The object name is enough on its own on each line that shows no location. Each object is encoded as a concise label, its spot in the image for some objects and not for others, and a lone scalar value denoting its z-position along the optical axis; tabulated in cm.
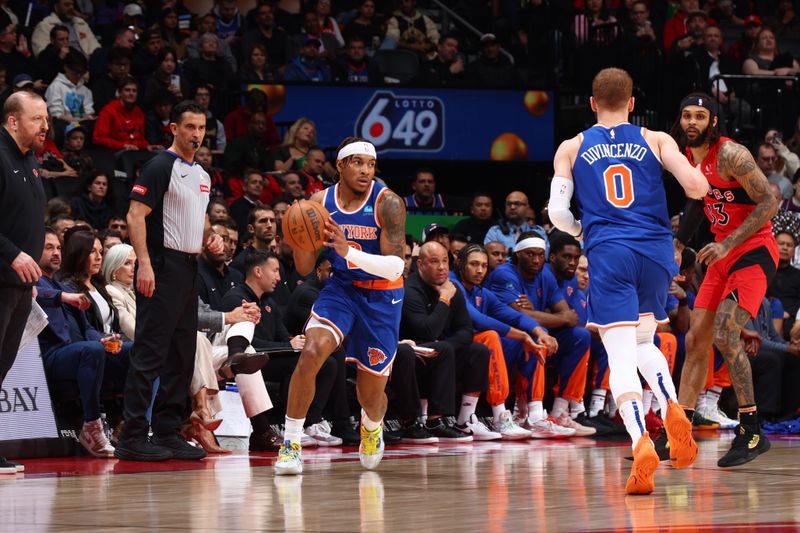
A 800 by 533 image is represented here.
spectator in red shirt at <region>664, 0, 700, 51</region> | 3841
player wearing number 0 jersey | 1336
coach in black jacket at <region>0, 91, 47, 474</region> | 1469
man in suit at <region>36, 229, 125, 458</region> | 1766
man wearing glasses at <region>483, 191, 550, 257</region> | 2884
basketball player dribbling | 1473
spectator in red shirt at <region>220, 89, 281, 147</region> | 3027
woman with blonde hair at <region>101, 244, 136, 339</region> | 1944
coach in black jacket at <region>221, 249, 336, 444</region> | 1991
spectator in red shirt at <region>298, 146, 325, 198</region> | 2861
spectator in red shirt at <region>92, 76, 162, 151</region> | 2745
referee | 1687
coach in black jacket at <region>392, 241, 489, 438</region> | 2150
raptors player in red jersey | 1592
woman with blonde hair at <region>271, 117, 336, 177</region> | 2958
